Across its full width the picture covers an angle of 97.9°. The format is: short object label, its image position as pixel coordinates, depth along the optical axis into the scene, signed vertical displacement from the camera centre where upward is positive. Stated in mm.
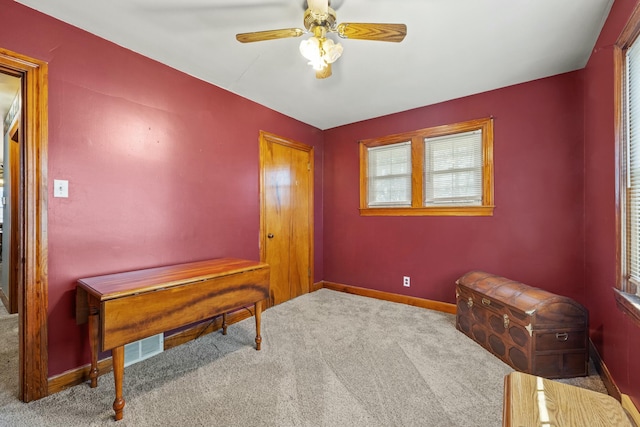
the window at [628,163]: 1458 +277
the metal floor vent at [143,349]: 1966 -997
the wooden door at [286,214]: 3193 -12
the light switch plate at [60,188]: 1744 +164
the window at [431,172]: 2857 +473
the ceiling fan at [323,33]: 1493 +995
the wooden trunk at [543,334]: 1832 -815
